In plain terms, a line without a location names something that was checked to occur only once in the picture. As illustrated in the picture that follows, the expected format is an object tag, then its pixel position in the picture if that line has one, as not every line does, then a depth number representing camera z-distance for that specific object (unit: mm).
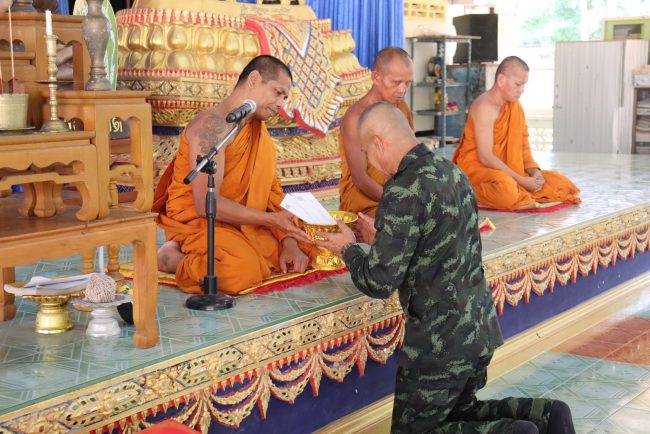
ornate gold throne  5289
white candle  2180
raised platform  2266
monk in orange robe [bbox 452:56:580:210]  5199
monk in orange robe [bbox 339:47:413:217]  4039
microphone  2793
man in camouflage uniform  2432
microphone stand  2812
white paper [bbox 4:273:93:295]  2756
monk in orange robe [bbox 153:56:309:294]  3275
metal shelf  10180
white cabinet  9570
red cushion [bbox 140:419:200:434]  1818
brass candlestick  2207
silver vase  2324
